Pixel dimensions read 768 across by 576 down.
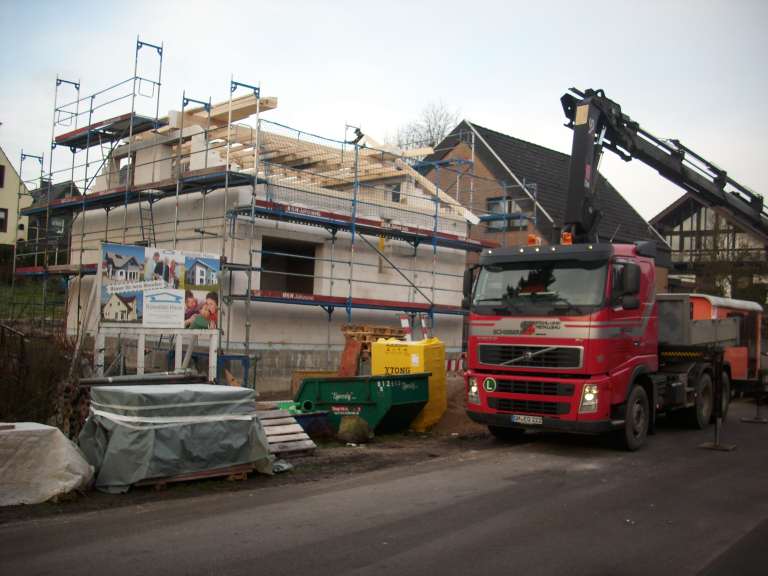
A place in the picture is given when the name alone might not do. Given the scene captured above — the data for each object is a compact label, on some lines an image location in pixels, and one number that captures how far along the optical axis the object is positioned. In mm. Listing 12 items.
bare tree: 56072
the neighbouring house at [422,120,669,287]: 29750
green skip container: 12312
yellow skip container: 13312
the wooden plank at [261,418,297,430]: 10503
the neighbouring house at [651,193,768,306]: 28250
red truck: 10797
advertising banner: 13023
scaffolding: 17734
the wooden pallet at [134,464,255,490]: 8241
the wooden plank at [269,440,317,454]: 10109
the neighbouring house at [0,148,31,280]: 45875
